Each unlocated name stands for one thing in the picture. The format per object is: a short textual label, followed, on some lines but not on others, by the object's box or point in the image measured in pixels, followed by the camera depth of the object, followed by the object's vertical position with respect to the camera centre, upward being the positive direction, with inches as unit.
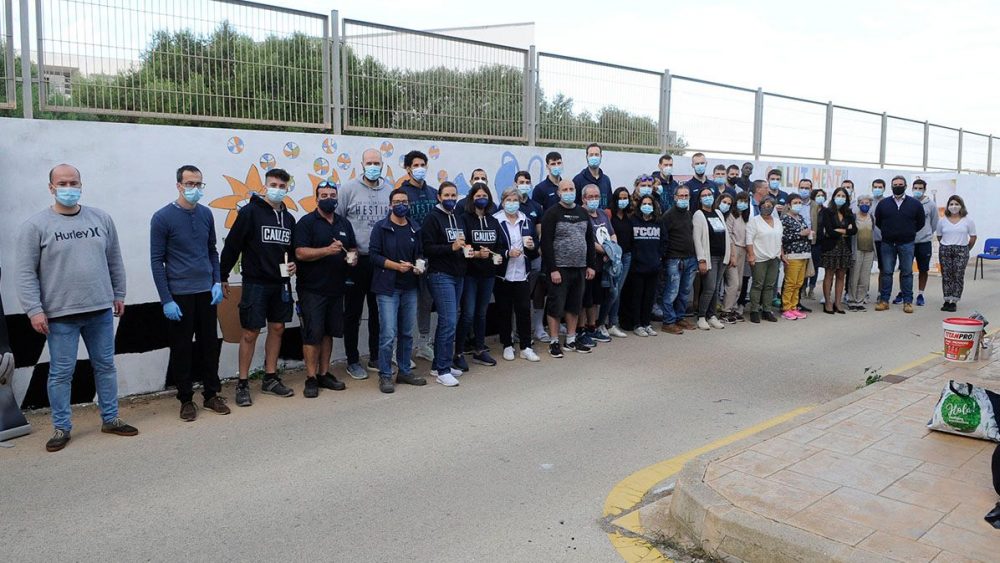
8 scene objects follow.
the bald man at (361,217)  320.5 -7.0
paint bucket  309.1 -51.9
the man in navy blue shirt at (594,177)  411.2 +14.3
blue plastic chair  748.0 -40.8
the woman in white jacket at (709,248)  426.0 -23.7
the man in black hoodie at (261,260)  279.9 -22.2
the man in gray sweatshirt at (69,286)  228.5 -27.0
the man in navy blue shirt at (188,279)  257.9 -27.7
